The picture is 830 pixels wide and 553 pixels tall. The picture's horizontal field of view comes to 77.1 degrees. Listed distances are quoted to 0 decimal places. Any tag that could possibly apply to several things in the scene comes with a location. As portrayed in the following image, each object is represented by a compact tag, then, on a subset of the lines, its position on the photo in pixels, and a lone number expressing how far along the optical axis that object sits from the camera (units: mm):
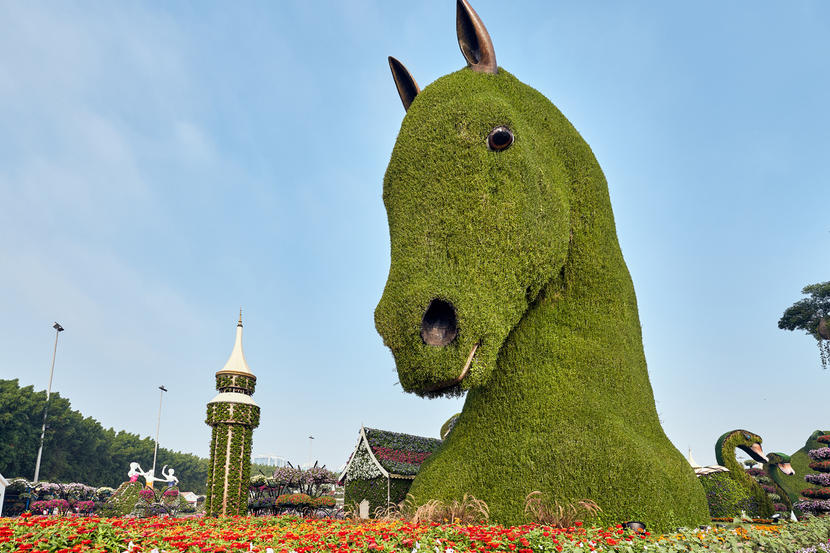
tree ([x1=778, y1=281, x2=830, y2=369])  22031
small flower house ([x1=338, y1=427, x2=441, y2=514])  9748
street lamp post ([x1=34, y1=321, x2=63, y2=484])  41156
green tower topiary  10898
